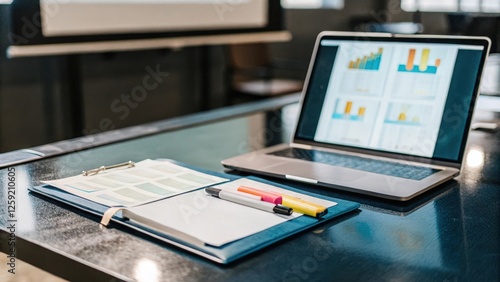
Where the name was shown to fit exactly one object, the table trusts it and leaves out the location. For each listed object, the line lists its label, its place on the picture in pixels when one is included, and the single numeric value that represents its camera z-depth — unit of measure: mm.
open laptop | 946
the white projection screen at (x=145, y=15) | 2793
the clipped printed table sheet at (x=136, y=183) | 798
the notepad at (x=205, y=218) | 658
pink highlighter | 754
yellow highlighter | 735
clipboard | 620
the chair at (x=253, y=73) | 3527
